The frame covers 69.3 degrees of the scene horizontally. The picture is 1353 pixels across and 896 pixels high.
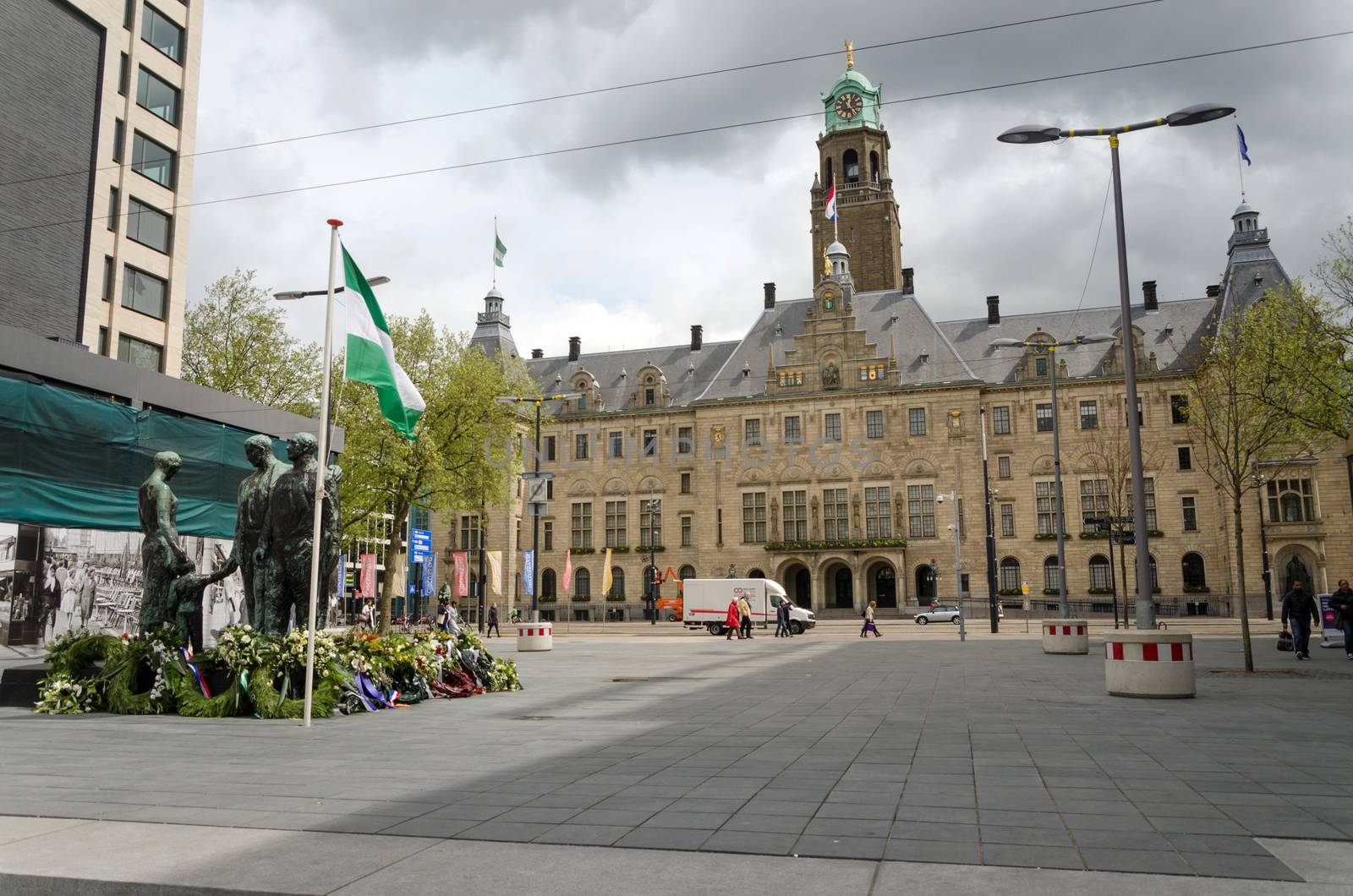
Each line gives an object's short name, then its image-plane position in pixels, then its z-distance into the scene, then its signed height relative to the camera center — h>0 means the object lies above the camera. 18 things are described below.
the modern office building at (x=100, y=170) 30.39 +14.22
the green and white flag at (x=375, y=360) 13.30 +3.01
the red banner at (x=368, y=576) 49.25 +0.30
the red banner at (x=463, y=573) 48.56 +0.40
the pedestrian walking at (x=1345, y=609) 22.94 -0.86
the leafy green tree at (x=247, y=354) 43.69 +10.25
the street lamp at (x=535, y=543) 31.86 +1.23
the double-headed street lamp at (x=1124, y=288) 15.04 +4.73
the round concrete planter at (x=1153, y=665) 14.41 -1.33
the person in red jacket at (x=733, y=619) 40.99 -1.68
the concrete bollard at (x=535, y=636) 30.48 -1.76
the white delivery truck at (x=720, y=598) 51.91 -1.00
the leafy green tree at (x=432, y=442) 39.09 +5.73
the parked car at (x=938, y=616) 59.44 -2.39
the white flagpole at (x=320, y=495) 12.19 +1.11
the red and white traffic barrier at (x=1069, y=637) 25.95 -1.65
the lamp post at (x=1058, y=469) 29.35 +3.26
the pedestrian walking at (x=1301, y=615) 22.97 -0.95
